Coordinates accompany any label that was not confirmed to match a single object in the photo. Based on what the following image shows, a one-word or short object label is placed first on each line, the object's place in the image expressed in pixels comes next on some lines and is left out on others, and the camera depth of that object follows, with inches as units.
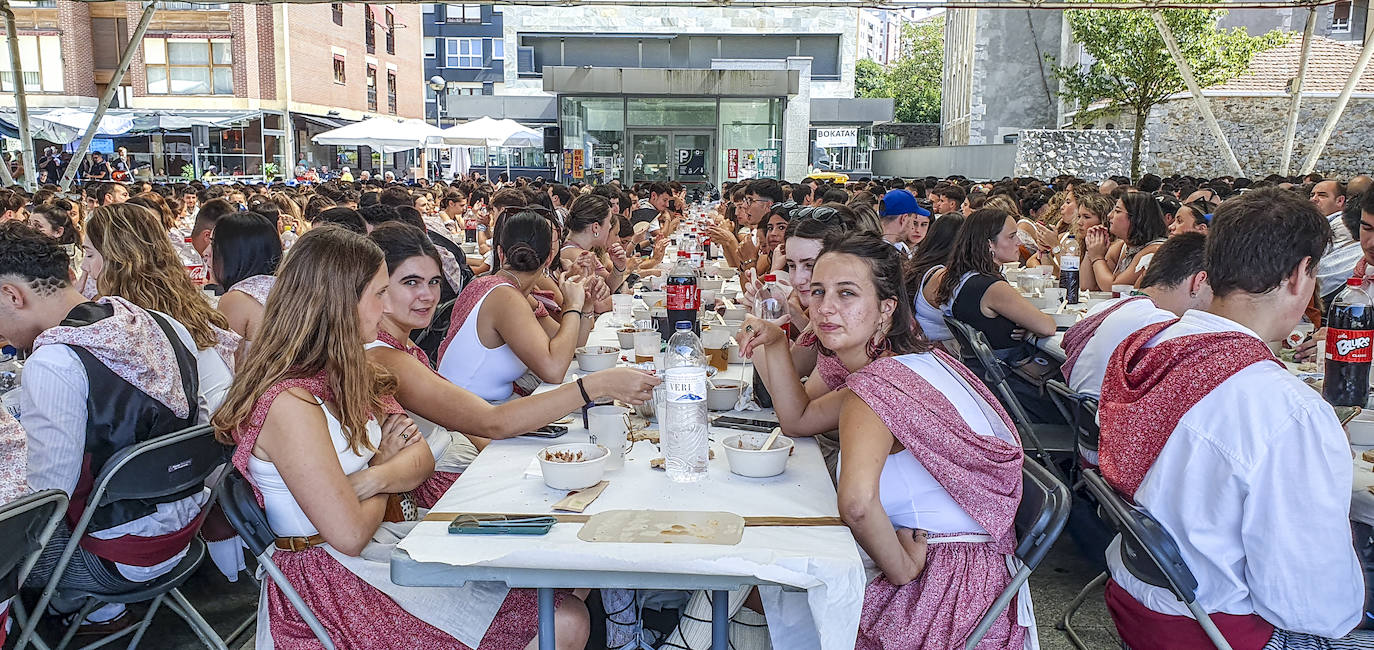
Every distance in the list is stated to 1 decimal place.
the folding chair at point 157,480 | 113.6
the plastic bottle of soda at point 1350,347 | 132.3
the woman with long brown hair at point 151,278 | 159.2
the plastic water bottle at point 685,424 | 106.0
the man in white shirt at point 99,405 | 121.4
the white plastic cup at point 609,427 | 116.4
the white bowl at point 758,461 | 106.8
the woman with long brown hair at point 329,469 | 99.1
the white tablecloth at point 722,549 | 85.6
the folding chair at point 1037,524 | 96.0
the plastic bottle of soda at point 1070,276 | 263.8
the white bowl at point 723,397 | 139.4
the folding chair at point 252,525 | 99.7
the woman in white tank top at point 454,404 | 121.3
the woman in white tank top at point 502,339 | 155.0
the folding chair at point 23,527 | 92.8
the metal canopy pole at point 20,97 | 517.0
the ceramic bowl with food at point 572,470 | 102.6
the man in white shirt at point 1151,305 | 163.2
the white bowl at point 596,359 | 165.3
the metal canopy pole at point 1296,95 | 594.0
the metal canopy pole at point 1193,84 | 574.2
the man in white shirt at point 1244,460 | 92.0
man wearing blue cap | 305.9
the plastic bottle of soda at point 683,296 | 170.2
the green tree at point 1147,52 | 829.2
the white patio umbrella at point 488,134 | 895.7
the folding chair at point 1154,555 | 95.8
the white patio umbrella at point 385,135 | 937.5
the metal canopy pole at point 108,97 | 580.4
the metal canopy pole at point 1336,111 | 596.7
